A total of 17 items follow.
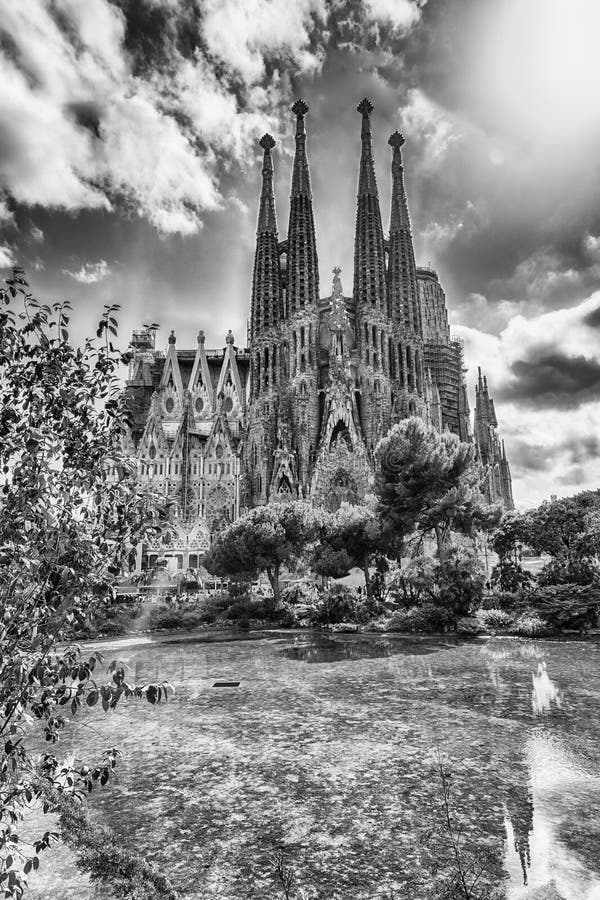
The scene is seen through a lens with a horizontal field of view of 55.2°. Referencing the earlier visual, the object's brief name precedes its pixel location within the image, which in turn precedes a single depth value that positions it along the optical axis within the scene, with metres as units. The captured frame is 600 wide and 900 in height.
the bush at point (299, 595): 31.27
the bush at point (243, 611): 26.30
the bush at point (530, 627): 19.20
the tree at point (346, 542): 26.78
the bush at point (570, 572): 22.25
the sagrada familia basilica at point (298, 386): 56.50
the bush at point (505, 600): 22.62
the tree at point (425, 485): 24.61
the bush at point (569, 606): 19.52
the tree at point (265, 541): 27.22
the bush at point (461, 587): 21.47
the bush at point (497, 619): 20.34
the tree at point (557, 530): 25.11
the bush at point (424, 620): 21.03
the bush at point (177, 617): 25.38
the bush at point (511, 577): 25.36
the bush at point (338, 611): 23.85
